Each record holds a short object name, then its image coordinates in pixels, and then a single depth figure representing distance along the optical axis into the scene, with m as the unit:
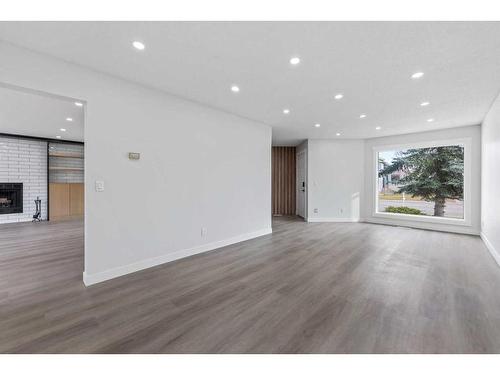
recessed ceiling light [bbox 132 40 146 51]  2.03
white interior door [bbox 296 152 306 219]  7.12
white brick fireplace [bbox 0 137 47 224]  6.07
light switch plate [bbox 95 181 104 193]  2.58
